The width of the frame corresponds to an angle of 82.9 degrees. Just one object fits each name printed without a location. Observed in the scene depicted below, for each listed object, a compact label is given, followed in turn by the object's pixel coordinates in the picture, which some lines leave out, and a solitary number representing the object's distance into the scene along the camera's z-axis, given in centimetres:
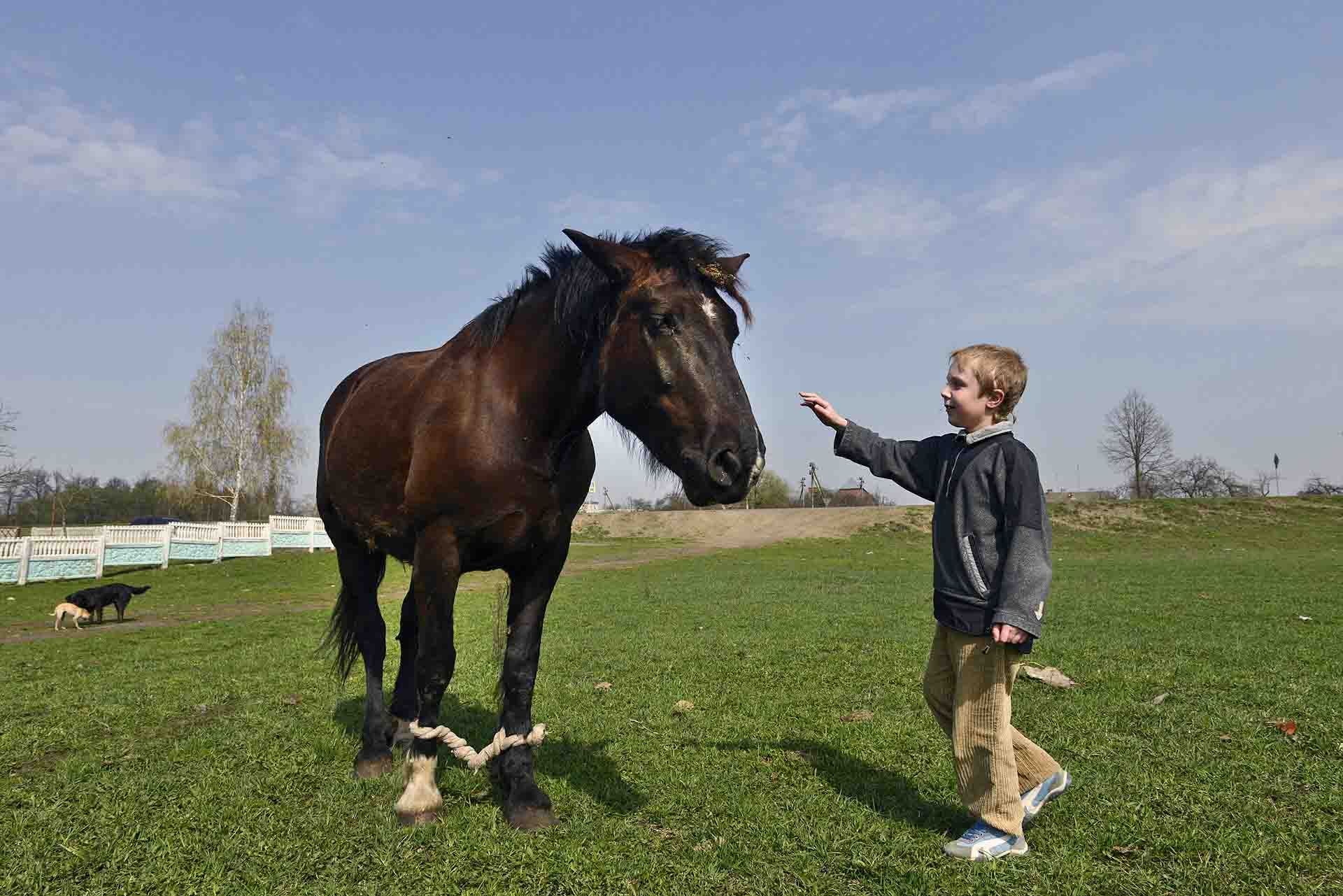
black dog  1316
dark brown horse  316
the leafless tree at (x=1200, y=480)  7225
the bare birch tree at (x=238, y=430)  4381
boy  317
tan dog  1286
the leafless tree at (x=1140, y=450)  6538
